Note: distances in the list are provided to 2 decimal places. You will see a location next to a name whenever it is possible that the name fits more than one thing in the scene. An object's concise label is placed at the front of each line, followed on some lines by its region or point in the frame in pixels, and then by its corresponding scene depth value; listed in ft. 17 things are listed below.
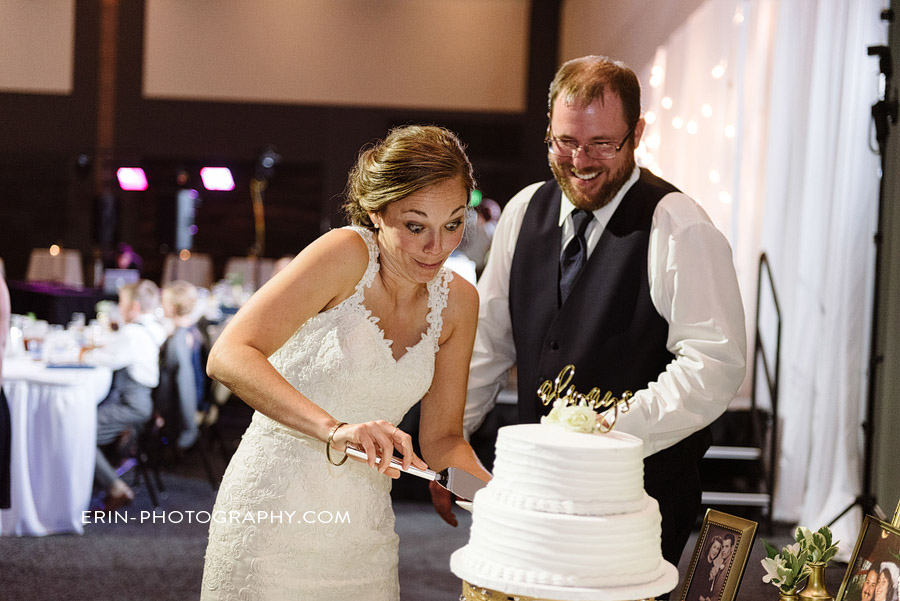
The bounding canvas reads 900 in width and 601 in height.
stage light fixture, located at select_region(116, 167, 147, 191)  34.76
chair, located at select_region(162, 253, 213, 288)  30.63
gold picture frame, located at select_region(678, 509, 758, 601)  4.82
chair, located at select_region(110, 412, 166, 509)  16.48
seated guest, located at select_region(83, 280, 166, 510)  16.07
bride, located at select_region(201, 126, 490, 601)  5.55
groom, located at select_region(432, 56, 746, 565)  6.36
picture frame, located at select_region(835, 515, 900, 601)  4.50
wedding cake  3.91
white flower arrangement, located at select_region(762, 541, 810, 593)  4.91
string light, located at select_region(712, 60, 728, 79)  19.47
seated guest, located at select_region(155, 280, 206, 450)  17.28
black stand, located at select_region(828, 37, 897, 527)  12.76
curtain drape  14.30
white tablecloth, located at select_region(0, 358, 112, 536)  14.69
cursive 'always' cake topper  4.35
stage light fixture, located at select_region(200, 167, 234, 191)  36.68
